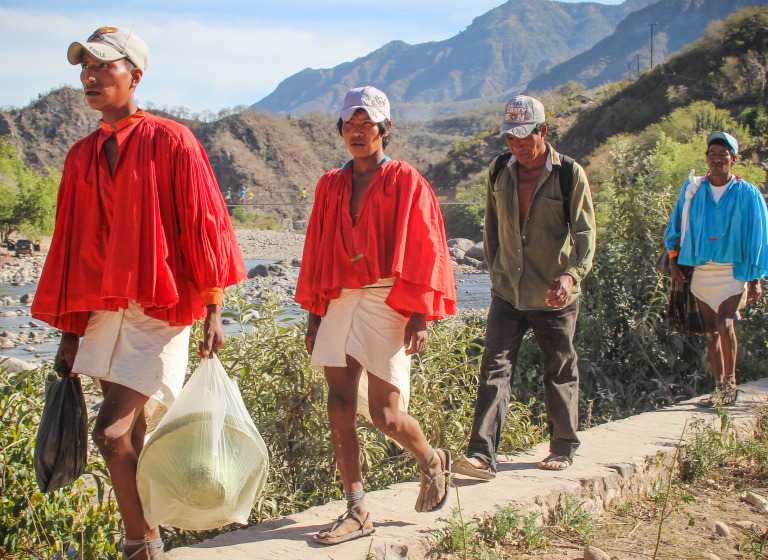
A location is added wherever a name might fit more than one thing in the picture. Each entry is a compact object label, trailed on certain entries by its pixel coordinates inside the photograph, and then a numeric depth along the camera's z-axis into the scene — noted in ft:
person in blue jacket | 15.06
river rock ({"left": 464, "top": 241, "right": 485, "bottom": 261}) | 78.84
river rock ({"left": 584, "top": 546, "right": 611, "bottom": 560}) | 8.98
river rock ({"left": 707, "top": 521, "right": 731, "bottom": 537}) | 10.11
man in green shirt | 11.39
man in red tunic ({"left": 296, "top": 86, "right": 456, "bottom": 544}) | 8.93
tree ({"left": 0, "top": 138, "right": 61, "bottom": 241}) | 88.63
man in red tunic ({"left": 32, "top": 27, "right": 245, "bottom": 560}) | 7.71
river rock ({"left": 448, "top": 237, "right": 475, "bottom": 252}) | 82.79
